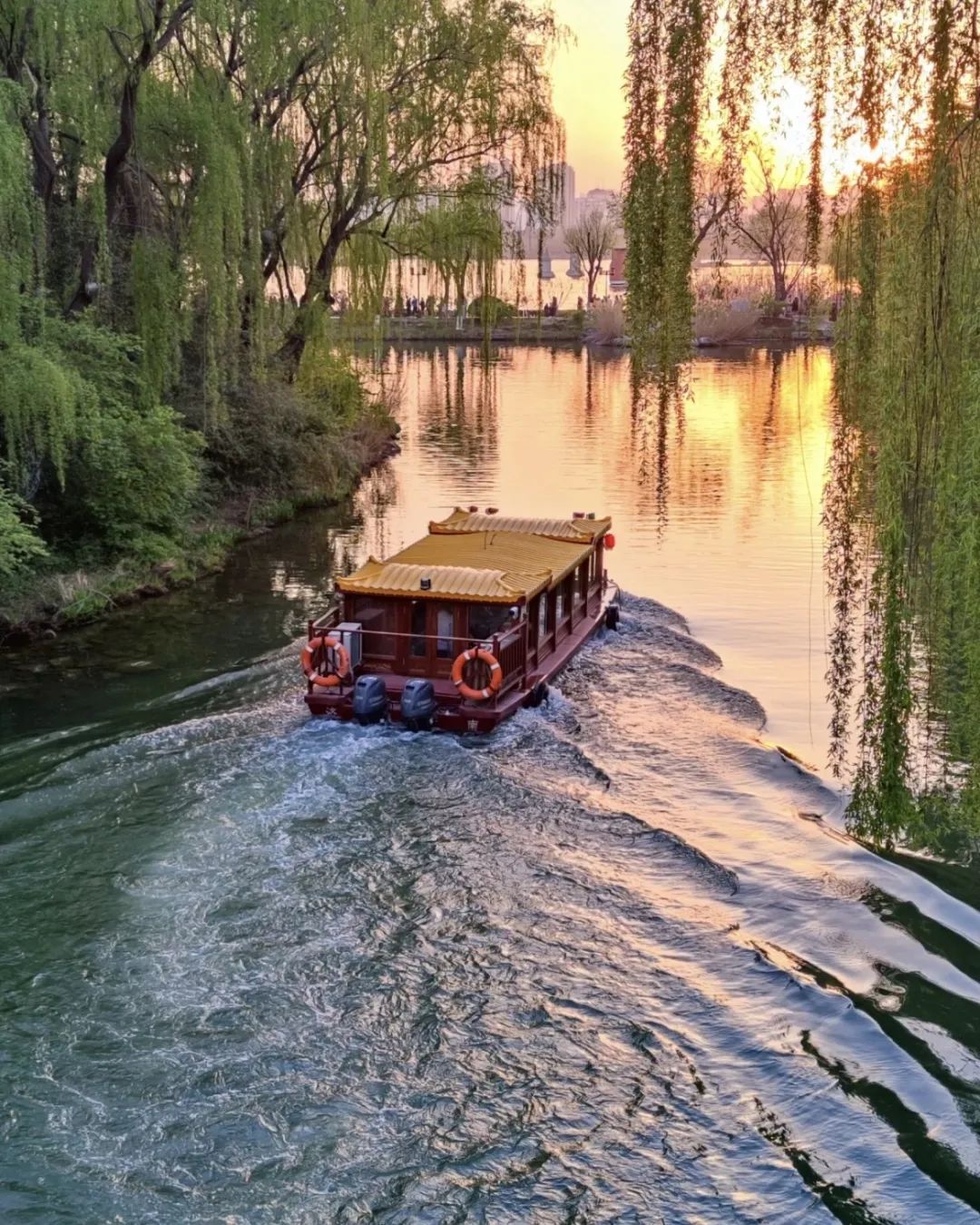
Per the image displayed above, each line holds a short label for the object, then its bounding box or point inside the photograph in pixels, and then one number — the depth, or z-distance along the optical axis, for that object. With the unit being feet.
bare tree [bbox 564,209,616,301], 267.39
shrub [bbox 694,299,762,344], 213.66
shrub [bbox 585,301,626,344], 229.62
